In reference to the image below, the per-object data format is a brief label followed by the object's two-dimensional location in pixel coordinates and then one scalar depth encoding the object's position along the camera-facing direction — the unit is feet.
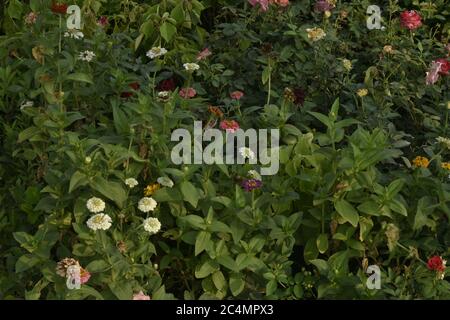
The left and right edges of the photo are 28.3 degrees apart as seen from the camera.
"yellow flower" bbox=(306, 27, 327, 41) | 13.51
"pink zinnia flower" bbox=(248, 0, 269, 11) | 14.06
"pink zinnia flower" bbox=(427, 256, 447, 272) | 9.62
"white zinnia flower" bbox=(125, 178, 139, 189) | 10.18
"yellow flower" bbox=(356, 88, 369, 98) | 12.44
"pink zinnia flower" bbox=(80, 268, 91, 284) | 9.25
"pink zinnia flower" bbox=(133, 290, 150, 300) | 9.23
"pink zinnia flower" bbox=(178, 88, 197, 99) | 12.59
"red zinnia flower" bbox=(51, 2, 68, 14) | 12.00
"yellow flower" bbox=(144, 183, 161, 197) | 10.33
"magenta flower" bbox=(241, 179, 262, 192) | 10.14
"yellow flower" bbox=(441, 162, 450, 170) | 10.91
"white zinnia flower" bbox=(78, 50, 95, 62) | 12.72
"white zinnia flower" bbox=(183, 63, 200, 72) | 12.83
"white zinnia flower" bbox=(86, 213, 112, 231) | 9.64
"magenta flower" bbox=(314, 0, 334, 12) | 14.28
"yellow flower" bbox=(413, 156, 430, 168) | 11.05
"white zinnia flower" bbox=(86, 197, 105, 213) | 9.73
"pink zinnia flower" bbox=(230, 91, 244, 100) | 12.55
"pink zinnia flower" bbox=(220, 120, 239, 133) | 11.23
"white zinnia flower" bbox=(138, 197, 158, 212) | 10.02
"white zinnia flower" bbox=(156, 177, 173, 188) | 10.31
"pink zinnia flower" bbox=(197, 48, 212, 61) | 13.51
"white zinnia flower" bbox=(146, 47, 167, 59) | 13.51
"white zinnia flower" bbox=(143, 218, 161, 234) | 9.88
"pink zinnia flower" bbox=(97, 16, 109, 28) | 14.40
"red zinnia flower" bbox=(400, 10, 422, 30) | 13.83
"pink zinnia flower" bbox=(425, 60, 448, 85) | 12.80
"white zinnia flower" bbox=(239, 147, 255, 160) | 10.69
